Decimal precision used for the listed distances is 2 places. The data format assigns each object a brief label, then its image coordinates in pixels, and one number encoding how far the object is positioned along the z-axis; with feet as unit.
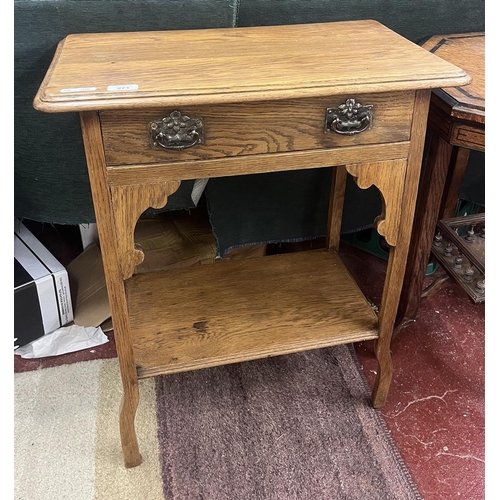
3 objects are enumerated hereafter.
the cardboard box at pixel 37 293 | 4.70
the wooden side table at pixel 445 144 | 3.54
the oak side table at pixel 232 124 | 2.81
